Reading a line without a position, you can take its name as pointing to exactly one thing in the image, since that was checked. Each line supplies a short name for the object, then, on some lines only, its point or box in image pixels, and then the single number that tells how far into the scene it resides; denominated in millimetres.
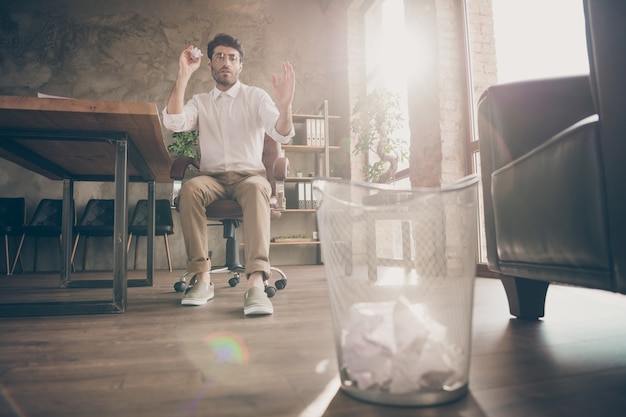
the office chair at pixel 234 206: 2047
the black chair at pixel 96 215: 4395
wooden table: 1386
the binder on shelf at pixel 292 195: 4801
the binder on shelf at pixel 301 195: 4758
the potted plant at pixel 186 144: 4262
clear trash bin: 614
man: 1729
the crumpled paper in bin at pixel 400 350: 606
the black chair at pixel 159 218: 4332
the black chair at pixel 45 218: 4184
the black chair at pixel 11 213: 4285
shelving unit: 4852
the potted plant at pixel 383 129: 3549
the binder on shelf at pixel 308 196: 4758
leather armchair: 744
